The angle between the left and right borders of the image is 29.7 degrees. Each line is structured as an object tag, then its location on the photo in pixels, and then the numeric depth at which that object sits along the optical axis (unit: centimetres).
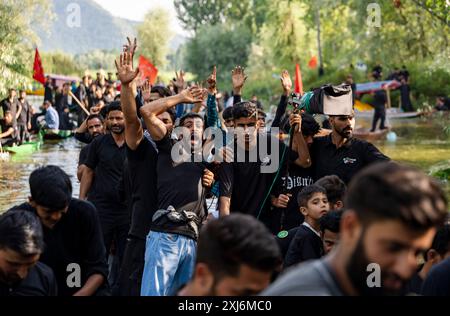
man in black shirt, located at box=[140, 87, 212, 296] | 583
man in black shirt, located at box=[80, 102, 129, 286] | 739
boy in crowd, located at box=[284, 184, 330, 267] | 548
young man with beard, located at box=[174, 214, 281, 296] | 284
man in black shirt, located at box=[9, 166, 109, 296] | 452
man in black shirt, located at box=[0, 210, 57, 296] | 387
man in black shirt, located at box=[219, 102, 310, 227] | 659
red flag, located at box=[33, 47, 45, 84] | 2352
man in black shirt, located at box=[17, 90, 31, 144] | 2150
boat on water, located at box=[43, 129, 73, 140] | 2511
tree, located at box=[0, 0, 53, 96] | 2167
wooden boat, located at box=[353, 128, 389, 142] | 2392
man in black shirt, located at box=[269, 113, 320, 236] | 678
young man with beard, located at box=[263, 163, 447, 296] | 226
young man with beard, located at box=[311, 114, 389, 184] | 684
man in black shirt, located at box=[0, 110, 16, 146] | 2062
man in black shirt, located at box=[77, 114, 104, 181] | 880
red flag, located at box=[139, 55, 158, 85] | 1977
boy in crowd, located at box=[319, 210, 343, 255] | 518
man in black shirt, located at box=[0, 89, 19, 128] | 2088
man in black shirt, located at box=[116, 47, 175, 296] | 615
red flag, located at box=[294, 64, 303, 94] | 1802
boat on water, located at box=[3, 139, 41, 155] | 2031
